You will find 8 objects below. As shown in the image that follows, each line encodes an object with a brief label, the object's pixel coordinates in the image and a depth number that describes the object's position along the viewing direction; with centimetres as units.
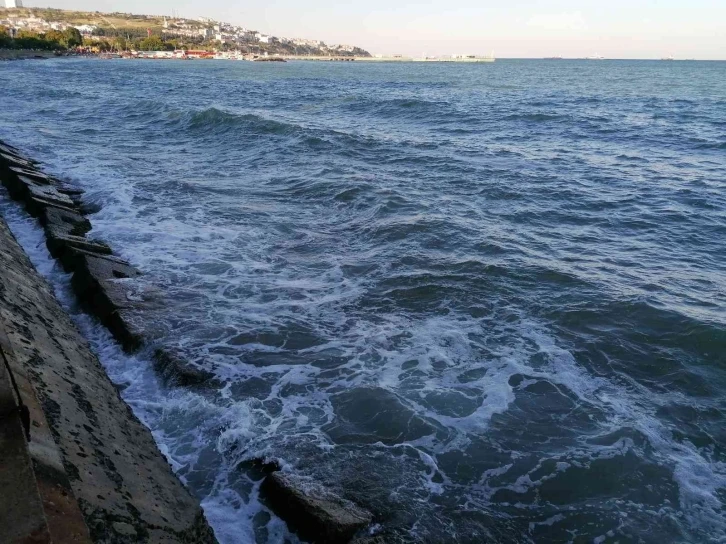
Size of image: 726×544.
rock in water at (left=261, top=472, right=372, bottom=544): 411
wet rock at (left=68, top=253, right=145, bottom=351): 679
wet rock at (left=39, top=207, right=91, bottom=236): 1000
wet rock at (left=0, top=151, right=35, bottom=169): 1406
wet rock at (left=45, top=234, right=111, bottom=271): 856
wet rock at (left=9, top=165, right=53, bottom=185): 1300
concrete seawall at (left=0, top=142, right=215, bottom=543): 262
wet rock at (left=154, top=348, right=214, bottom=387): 617
